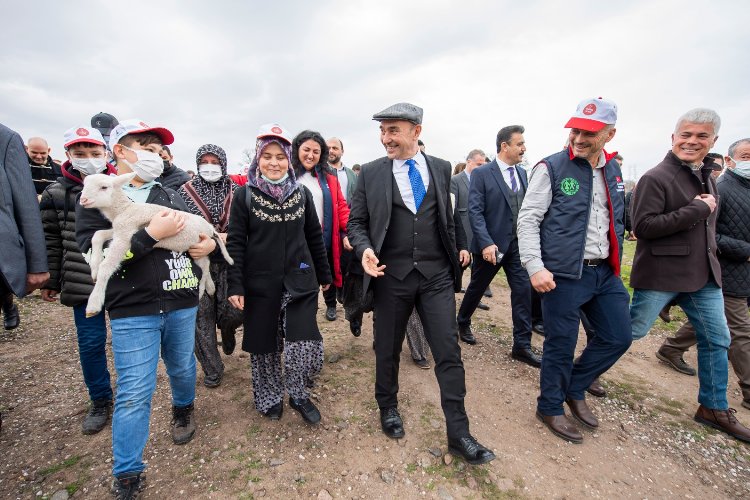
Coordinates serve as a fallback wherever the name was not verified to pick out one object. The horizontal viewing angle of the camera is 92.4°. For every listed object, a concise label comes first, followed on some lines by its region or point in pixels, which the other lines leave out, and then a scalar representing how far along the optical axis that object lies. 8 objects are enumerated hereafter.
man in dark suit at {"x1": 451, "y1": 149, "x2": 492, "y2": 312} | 6.30
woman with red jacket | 4.14
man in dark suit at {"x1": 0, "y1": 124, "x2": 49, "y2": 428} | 2.29
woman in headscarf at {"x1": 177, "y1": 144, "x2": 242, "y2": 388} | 3.36
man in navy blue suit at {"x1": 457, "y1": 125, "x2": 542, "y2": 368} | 4.26
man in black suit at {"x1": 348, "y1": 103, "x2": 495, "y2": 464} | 2.63
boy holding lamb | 2.16
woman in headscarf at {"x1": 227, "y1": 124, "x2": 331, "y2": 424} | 2.82
